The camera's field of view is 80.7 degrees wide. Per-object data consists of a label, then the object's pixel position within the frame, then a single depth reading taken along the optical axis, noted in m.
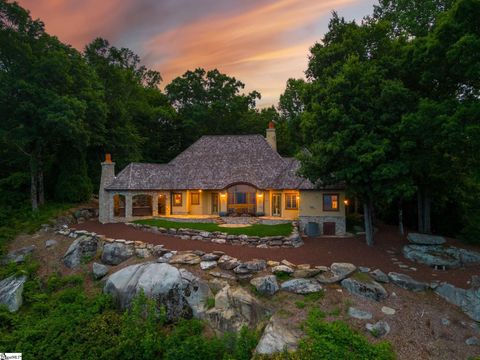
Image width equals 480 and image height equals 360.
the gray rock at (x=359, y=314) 11.02
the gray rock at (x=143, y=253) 15.59
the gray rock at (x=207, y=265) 13.95
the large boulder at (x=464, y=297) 11.51
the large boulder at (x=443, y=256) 15.03
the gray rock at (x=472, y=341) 10.12
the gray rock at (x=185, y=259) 14.33
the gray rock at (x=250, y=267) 13.44
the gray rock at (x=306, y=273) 13.15
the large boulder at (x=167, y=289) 12.24
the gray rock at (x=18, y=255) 17.31
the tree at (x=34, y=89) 21.56
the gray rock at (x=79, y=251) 16.33
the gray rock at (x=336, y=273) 12.91
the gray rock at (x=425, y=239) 16.86
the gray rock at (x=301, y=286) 12.30
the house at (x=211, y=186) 24.80
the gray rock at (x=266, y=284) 12.29
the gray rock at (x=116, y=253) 15.71
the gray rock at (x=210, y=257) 14.66
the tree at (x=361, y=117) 15.00
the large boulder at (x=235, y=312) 11.31
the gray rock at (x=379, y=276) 13.18
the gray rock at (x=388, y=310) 11.27
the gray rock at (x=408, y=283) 12.73
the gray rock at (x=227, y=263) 13.92
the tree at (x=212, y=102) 41.09
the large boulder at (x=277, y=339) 9.74
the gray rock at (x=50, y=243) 18.44
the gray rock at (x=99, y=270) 14.78
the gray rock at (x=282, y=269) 13.30
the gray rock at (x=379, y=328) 10.33
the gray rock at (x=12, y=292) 13.69
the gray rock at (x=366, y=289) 12.08
